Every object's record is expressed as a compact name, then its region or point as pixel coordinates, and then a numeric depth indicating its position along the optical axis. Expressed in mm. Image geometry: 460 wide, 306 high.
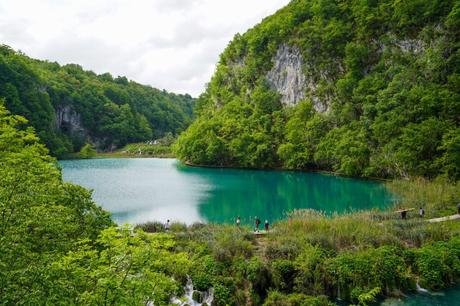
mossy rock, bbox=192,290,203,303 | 15945
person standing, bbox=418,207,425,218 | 26084
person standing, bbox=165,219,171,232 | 23803
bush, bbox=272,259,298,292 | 16914
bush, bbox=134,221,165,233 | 23072
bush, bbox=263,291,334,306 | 15255
